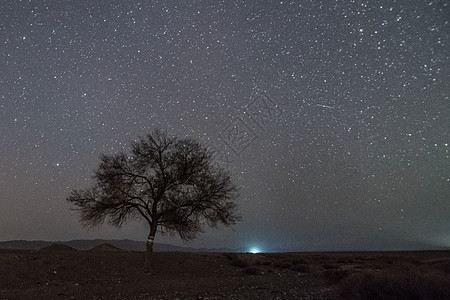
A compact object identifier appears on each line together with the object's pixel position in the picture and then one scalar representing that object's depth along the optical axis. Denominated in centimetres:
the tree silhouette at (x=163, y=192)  1981
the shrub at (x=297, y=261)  2936
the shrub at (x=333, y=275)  1717
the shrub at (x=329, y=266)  2534
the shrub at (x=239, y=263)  2418
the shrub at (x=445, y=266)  1809
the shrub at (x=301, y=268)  2352
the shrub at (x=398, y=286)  1105
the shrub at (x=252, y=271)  2059
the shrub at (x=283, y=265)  2574
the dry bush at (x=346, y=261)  3238
